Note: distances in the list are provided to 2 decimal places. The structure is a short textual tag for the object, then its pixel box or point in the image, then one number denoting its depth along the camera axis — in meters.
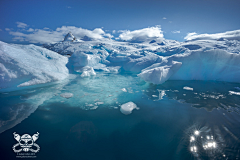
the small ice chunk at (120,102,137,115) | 3.09
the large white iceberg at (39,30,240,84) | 6.07
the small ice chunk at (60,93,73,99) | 4.05
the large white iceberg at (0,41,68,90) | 4.46
